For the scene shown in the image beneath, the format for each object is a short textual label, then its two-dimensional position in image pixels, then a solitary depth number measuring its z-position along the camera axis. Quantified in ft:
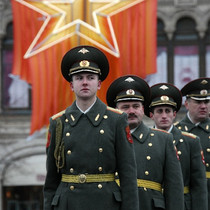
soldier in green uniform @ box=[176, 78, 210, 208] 61.20
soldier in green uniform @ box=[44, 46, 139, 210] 39.47
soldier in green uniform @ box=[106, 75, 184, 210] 46.90
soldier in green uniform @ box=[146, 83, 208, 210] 52.24
